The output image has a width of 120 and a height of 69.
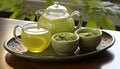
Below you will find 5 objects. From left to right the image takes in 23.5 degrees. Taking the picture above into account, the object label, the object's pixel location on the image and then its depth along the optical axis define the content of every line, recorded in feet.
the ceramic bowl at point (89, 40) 2.91
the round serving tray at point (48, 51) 2.80
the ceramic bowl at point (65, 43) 2.79
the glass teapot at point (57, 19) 3.02
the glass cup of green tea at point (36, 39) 2.88
